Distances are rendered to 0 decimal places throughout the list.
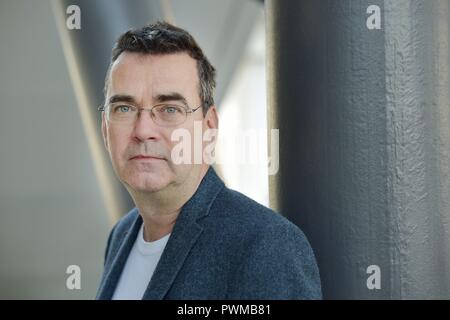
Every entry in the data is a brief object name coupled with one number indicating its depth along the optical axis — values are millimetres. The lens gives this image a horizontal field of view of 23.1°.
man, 1267
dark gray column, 1393
